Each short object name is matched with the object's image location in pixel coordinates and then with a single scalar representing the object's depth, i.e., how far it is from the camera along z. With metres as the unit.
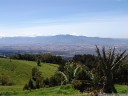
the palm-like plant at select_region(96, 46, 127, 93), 12.57
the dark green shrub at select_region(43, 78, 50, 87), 56.18
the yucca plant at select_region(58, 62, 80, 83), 27.13
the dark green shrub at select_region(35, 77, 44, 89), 46.23
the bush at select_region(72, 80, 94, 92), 18.38
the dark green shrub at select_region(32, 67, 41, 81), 66.85
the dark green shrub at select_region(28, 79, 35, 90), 44.68
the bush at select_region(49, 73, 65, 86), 53.74
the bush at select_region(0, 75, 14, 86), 61.79
